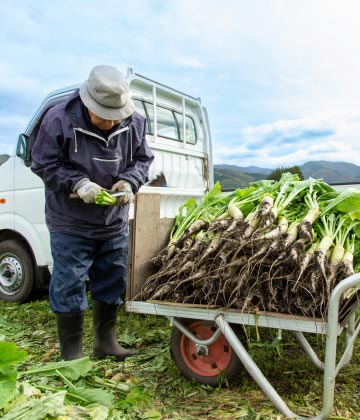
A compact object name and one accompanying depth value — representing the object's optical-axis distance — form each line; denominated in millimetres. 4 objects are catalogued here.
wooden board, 3459
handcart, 2654
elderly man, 3463
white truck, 5832
